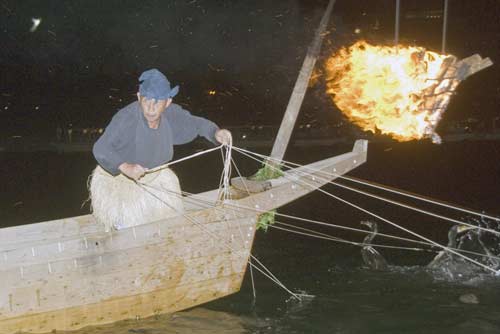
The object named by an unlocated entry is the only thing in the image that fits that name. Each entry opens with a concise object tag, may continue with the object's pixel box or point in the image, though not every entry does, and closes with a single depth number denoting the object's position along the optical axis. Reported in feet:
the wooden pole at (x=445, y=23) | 20.56
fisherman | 17.13
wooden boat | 16.46
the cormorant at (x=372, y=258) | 28.27
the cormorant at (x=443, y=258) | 28.25
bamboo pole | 20.97
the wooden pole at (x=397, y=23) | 20.78
